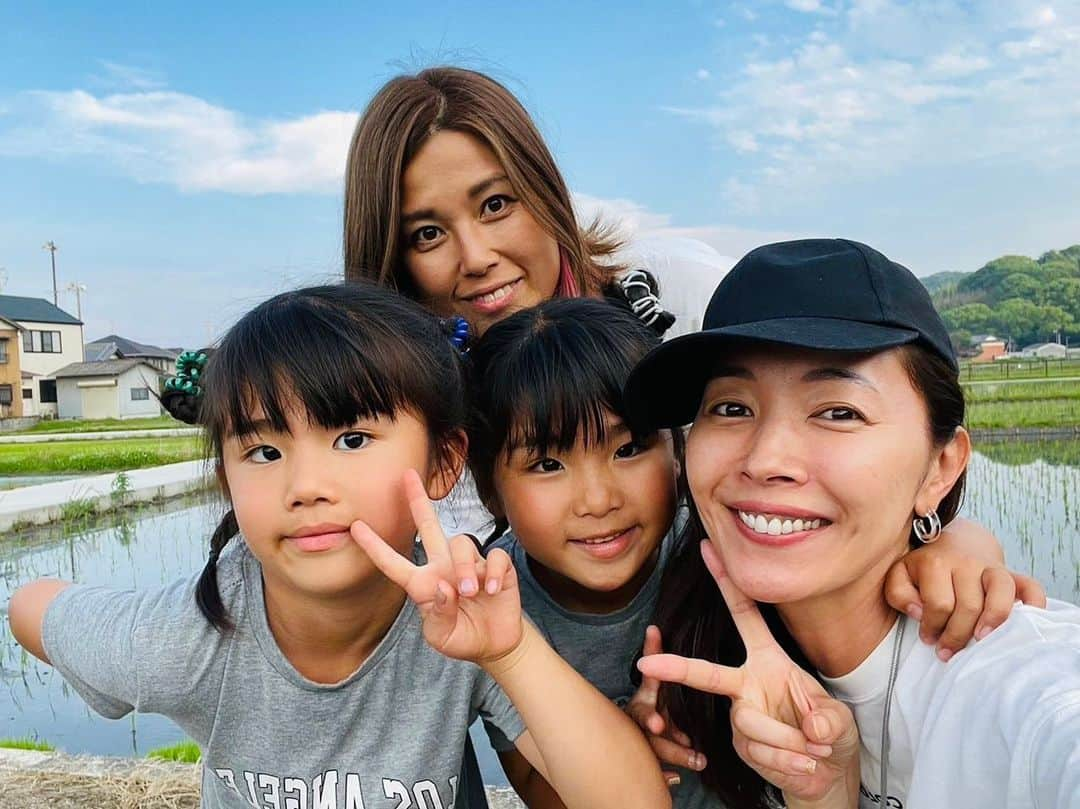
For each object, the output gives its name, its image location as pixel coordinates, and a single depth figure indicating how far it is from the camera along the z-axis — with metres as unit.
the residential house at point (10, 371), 34.22
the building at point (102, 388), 35.75
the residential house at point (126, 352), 41.27
